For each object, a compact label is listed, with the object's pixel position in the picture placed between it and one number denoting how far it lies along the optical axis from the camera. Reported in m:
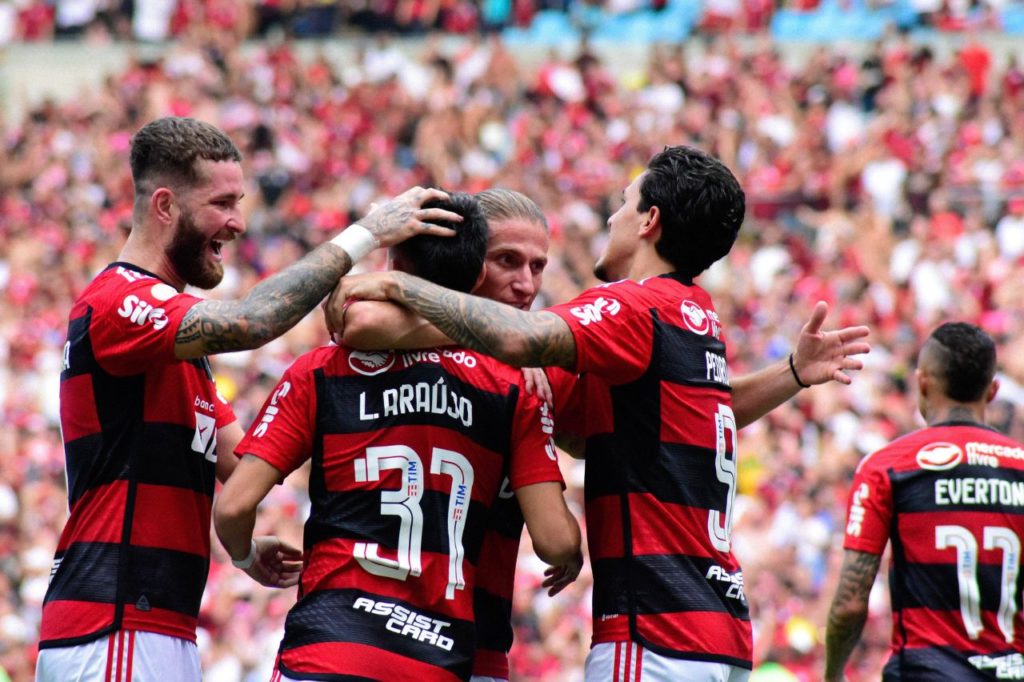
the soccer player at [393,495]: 8.98
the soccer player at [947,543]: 12.09
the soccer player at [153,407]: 9.54
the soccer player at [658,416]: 9.25
